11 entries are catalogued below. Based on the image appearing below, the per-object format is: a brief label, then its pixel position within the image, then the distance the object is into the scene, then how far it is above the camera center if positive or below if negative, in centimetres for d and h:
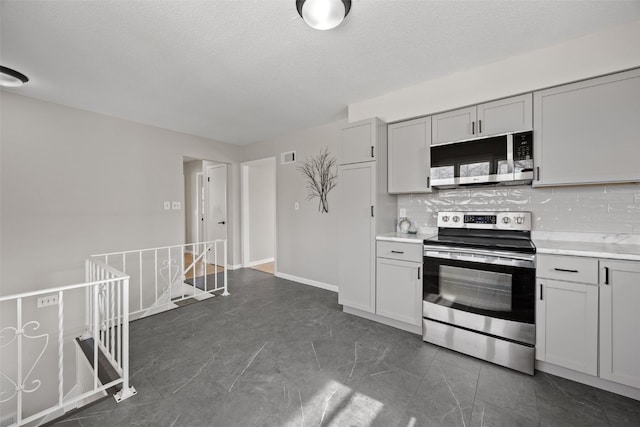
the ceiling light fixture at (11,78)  227 +123
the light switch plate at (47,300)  291 -101
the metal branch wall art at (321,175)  389 +55
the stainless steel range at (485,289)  197 -67
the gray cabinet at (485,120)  220 +83
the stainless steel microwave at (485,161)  218 +44
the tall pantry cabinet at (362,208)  282 +3
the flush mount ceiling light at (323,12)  157 +124
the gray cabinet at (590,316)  166 -74
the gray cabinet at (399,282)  250 -73
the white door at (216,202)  533 +19
